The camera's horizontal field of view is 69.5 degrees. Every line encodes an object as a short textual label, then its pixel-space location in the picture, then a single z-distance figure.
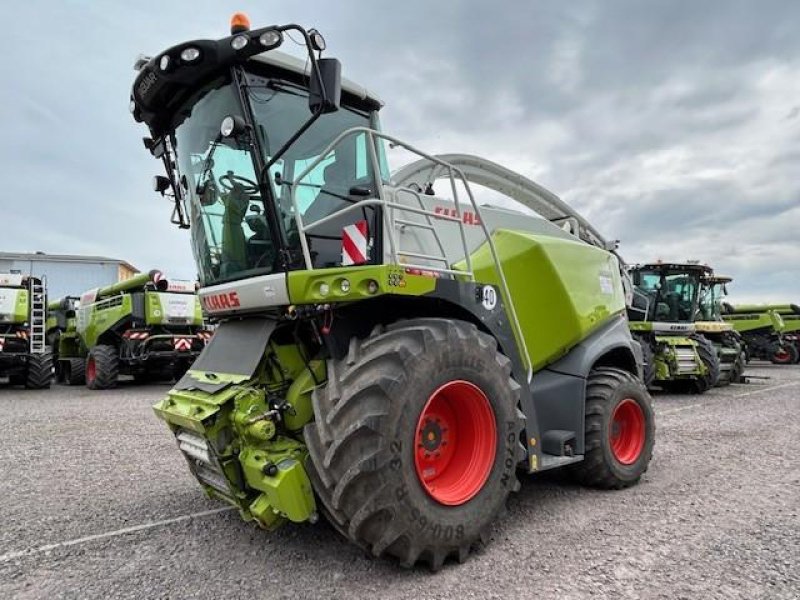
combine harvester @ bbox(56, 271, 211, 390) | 13.77
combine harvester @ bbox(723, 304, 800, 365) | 22.67
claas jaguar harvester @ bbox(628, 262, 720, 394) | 12.45
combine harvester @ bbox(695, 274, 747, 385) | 14.12
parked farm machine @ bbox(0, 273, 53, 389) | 14.11
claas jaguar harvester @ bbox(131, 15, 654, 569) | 2.95
